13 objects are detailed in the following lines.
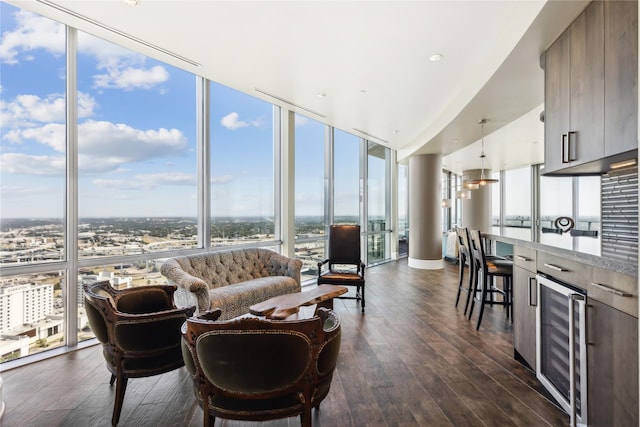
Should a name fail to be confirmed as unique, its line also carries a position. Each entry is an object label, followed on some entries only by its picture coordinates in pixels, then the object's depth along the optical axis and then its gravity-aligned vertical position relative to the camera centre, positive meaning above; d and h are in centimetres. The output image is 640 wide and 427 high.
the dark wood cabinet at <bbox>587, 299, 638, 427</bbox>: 152 -77
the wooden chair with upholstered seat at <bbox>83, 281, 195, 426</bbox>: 208 -83
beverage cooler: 188 -86
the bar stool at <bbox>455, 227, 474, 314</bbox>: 425 -55
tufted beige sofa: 331 -81
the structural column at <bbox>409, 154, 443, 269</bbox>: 783 +7
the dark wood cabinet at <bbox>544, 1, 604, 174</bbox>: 209 +86
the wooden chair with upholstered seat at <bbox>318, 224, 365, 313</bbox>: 532 -53
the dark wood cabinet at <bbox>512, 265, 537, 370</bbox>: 262 -86
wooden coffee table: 291 -88
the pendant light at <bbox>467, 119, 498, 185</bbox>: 561 +55
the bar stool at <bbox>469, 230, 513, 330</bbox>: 380 -66
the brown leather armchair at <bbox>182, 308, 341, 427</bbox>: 150 -73
